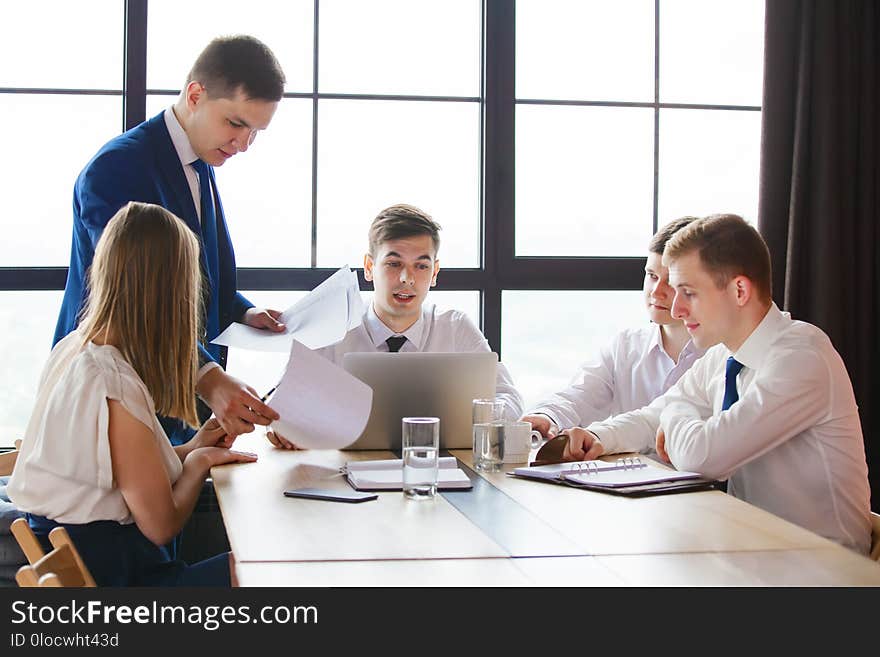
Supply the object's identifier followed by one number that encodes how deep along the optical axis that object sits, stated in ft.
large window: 10.98
